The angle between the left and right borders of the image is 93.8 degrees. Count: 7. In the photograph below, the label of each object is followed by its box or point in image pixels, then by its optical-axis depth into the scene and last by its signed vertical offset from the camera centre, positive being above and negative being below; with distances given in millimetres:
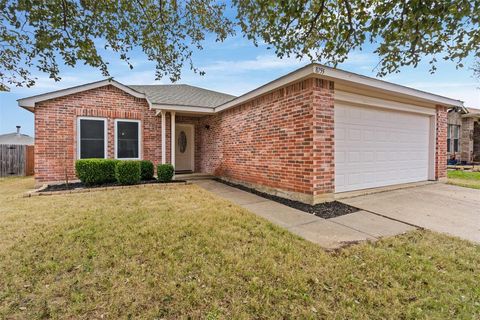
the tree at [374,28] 3168 +2106
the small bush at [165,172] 8289 -655
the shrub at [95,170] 7684 -576
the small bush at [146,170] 8781 -620
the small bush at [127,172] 7617 -611
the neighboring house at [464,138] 15758 +1298
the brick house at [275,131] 5336 +798
